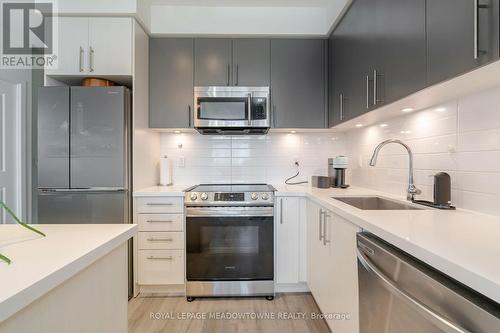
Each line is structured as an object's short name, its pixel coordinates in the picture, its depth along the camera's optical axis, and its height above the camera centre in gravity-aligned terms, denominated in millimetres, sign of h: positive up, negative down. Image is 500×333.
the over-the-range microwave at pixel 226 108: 2238 +514
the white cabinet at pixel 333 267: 1229 -620
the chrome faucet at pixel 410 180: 1495 -98
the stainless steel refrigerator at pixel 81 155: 1965 +79
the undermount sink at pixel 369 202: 1731 -271
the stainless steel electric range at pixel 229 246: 2055 -677
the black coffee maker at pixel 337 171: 2260 -59
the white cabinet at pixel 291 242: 2127 -666
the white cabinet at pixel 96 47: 2062 +985
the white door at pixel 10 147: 2240 +170
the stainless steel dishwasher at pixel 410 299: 585 -389
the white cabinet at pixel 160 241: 2082 -642
